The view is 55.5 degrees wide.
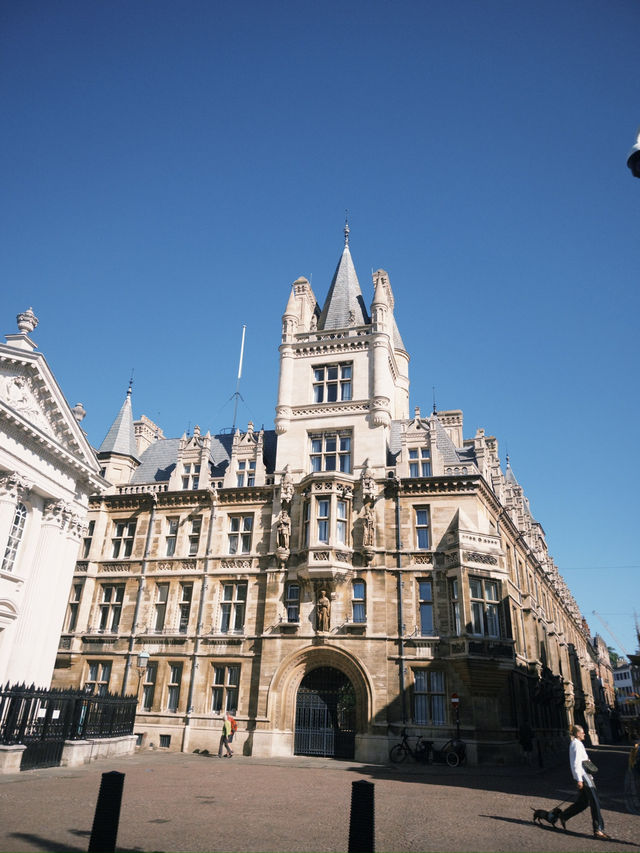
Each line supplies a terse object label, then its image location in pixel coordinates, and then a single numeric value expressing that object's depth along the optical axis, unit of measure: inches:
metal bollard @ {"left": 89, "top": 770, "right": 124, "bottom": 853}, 312.0
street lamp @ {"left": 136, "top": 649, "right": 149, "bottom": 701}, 1105.4
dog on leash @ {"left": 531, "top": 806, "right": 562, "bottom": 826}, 472.4
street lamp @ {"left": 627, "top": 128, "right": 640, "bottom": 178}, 385.7
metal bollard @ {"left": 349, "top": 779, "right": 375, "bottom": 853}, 298.0
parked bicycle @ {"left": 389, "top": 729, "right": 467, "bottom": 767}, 1009.5
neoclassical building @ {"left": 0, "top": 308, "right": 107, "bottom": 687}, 1030.4
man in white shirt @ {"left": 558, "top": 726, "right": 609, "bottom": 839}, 446.9
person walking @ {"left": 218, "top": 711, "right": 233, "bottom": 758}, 1014.4
